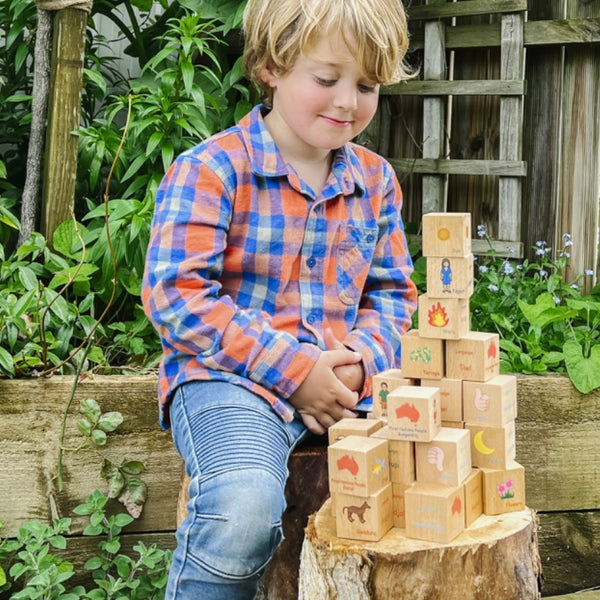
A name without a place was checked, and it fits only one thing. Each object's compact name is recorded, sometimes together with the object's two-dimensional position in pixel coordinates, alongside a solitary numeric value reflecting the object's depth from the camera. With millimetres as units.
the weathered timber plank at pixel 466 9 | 3830
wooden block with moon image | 2064
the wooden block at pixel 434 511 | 1921
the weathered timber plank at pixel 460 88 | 3873
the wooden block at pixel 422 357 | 2062
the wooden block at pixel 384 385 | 2092
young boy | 2061
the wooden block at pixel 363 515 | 1943
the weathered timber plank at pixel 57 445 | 2893
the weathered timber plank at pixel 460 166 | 3924
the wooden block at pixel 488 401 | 2035
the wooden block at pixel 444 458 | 1952
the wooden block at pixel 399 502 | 2014
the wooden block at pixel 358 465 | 1930
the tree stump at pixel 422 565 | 1937
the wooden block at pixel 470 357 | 2039
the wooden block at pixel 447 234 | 2020
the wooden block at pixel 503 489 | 2068
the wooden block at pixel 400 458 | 1991
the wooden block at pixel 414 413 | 1929
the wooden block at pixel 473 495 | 2018
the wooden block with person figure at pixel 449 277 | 2027
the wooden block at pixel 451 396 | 2059
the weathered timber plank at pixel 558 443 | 3162
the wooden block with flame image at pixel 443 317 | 2033
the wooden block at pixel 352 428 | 2062
